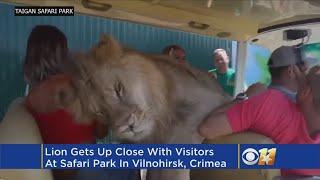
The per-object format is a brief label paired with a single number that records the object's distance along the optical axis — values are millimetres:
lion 1919
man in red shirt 1992
